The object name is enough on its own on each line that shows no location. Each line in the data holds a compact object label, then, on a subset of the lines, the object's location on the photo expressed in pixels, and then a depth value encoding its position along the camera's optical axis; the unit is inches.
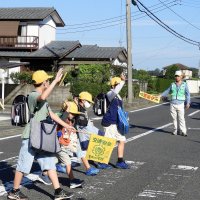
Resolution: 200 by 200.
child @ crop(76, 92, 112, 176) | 280.5
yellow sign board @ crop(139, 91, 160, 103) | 486.3
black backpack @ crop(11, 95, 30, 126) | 241.4
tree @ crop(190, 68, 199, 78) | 4849.9
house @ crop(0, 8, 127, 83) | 1603.1
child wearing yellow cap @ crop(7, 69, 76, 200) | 231.5
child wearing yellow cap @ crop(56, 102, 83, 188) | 260.5
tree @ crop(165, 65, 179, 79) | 2649.6
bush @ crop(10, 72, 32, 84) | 1253.1
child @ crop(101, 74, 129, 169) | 321.1
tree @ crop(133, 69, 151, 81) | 1845.5
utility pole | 1110.1
